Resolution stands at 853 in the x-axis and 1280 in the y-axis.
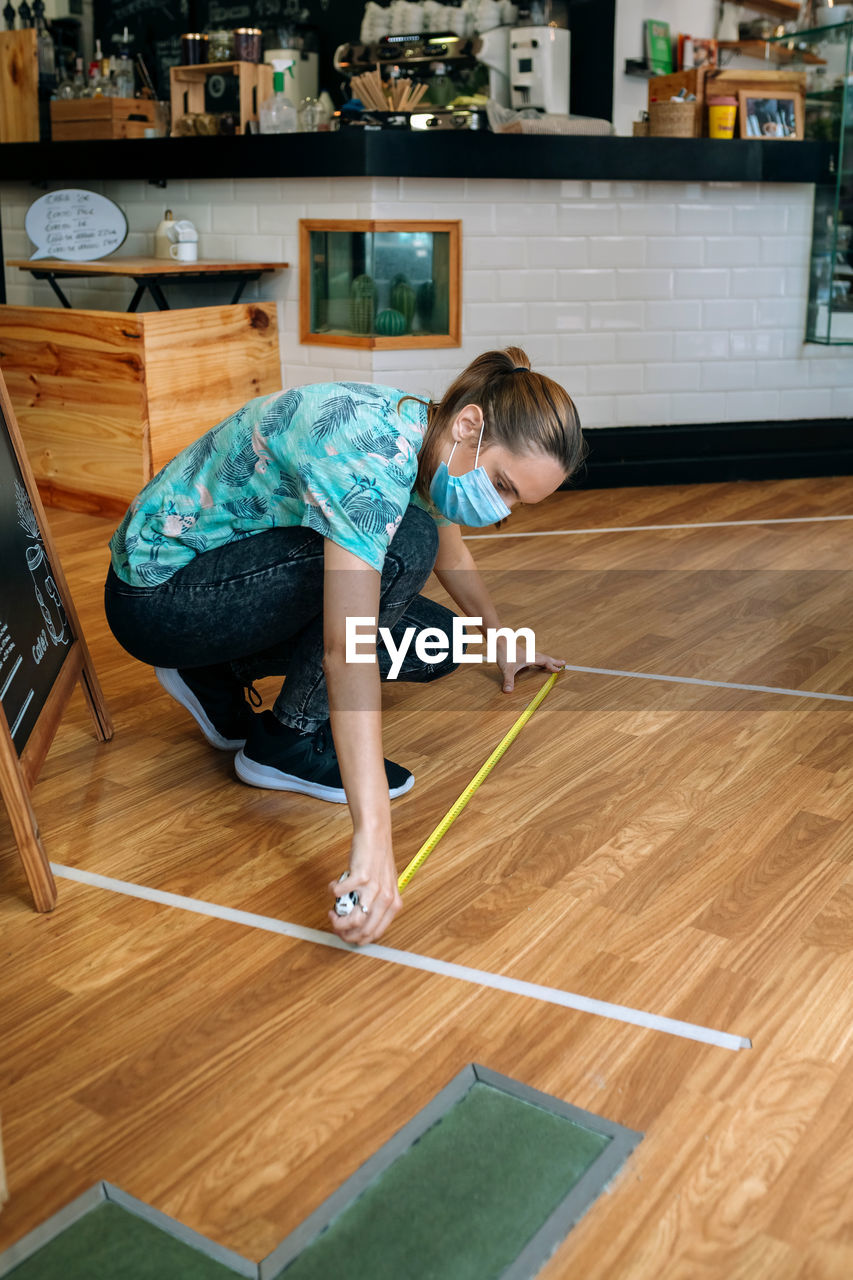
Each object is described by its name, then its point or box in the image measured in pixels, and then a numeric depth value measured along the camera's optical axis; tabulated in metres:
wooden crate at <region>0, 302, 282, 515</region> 3.60
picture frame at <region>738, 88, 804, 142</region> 4.39
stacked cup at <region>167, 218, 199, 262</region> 4.05
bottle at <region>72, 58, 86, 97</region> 5.01
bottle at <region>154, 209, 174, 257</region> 4.09
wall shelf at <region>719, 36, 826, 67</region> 4.43
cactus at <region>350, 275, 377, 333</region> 3.91
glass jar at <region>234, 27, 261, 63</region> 4.77
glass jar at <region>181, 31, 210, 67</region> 4.97
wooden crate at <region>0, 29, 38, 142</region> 4.95
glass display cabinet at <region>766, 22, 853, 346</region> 4.29
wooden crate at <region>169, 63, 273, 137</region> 4.59
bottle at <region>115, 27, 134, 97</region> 4.98
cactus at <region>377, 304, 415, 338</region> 3.96
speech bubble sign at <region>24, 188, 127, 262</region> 4.07
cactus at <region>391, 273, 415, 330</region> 3.96
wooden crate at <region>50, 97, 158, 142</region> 4.79
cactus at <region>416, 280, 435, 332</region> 4.02
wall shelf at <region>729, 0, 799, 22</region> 6.36
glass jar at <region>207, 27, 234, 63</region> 4.95
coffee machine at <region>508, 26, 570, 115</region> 5.12
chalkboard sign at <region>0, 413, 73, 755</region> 1.74
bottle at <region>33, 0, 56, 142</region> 5.05
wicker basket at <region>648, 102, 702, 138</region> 4.32
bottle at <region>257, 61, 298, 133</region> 4.27
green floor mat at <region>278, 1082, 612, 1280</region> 1.06
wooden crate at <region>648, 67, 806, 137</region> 4.38
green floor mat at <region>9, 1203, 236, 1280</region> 1.05
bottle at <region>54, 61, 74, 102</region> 5.00
